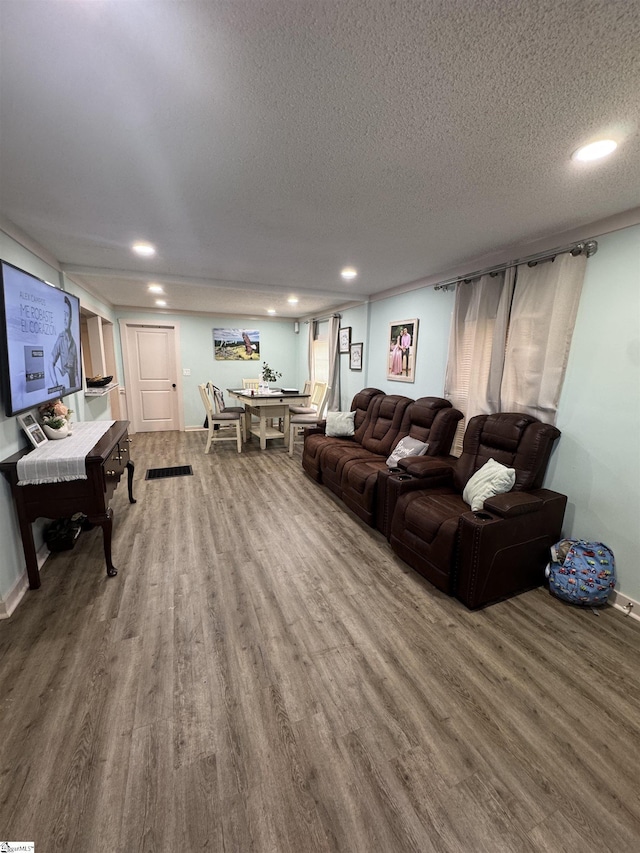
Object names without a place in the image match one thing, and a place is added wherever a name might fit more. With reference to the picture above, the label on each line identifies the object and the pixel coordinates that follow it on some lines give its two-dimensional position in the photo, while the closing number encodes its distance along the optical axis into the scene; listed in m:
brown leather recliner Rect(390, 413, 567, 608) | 2.02
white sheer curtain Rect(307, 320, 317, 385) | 6.46
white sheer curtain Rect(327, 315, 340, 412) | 5.50
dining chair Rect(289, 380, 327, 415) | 5.82
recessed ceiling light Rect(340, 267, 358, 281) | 3.42
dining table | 5.23
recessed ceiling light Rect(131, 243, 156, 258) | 2.78
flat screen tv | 1.90
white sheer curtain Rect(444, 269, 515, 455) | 2.77
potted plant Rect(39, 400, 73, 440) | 2.45
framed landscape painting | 6.67
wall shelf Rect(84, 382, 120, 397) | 3.74
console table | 2.00
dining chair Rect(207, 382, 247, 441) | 5.34
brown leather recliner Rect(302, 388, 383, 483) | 4.05
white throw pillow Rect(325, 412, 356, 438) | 4.31
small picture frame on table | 2.20
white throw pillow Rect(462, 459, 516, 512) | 2.27
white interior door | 6.21
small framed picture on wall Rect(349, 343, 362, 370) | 4.98
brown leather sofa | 3.15
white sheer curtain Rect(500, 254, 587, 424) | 2.30
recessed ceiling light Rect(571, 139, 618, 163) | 1.37
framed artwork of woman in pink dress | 3.91
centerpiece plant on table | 6.46
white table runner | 1.95
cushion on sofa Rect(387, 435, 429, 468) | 3.16
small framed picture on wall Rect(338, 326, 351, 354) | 5.27
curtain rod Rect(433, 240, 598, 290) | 2.17
